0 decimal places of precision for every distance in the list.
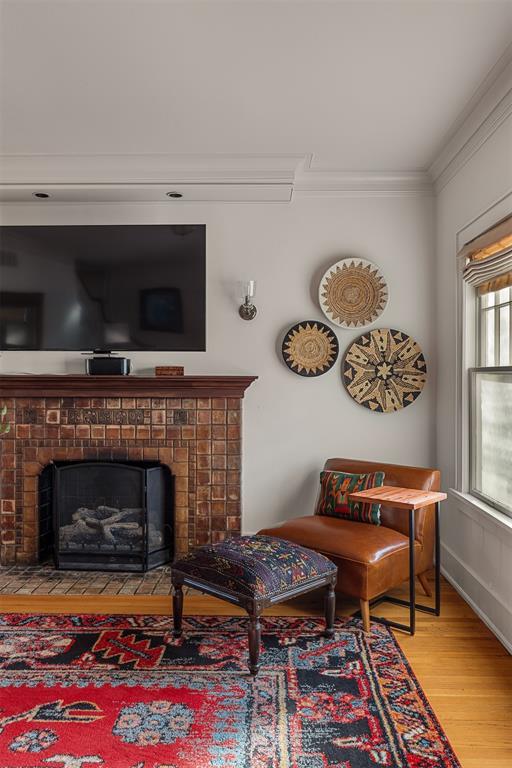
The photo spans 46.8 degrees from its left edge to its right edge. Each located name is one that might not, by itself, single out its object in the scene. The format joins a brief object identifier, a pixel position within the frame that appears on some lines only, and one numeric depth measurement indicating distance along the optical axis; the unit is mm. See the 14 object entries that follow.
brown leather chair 2914
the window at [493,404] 3018
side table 2871
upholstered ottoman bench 2503
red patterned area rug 1957
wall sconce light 4074
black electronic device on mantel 3959
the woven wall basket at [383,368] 4094
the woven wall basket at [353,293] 4098
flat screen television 4148
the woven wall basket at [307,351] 4109
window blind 2805
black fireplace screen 3924
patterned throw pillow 3400
